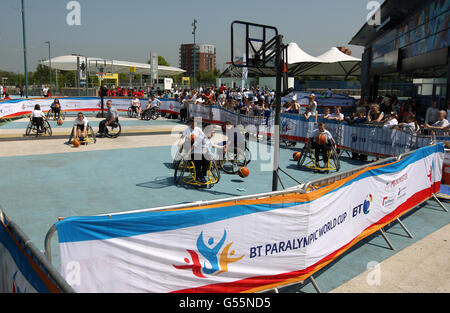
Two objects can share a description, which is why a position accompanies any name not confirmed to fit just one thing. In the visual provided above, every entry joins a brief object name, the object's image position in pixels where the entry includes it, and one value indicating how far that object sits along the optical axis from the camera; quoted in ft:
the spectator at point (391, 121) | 41.09
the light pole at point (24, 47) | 109.23
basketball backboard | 29.76
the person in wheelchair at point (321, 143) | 37.75
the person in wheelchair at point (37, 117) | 55.16
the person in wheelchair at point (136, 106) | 91.71
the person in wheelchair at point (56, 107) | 77.30
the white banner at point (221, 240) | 11.28
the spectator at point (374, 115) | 45.37
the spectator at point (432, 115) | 46.68
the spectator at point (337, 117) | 48.72
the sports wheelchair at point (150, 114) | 86.63
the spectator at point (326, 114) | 48.82
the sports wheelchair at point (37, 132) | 56.02
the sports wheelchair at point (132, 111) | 92.16
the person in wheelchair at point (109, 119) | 55.16
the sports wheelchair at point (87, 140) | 50.30
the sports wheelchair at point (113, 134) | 56.80
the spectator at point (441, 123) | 38.11
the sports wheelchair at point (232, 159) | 36.73
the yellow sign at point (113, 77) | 140.67
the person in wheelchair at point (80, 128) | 49.70
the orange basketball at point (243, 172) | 32.88
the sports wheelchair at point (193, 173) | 31.76
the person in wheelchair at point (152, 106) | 86.43
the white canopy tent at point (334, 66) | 191.93
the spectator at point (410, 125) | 38.98
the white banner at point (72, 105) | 81.41
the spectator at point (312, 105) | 54.46
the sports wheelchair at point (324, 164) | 38.11
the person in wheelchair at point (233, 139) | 36.32
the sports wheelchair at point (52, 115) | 85.22
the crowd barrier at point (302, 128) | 40.52
